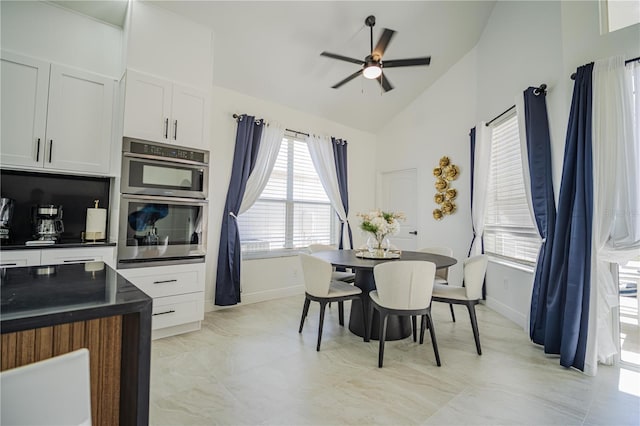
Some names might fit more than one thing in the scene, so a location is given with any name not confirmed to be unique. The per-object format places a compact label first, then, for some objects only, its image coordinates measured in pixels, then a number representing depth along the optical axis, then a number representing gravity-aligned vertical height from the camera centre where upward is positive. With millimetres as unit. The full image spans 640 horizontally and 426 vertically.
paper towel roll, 2697 -39
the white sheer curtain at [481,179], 3906 +640
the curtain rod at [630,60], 2176 +1257
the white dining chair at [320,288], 2639 -582
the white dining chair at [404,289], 2316 -500
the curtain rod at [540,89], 2904 +1369
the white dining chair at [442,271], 3326 -525
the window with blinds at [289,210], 4164 +205
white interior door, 5103 +464
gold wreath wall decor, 4457 +600
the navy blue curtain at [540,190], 2641 +365
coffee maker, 2527 -33
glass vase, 3053 -223
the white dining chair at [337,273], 3502 -602
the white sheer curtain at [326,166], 4766 +955
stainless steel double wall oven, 2625 +159
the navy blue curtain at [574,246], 2248 -126
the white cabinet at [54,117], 2408 +883
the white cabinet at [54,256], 2191 -290
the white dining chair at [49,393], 615 -386
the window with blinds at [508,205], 3307 +286
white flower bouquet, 3012 +13
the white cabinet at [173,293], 2695 -687
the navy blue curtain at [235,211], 3617 +145
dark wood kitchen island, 786 -339
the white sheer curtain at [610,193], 2137 +276
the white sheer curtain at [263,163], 3949 +827
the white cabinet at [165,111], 2674 +1050
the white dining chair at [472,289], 2582 -539
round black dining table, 2766 -633
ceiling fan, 2746 +1588
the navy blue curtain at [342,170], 5051 +939
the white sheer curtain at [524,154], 2996 +778
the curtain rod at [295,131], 4014 +1409
